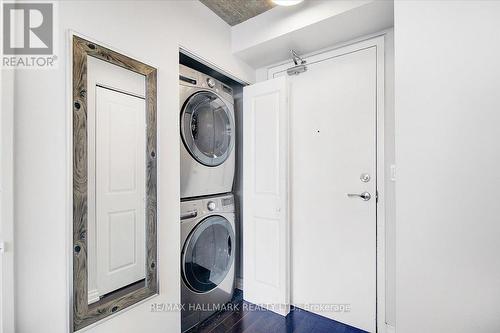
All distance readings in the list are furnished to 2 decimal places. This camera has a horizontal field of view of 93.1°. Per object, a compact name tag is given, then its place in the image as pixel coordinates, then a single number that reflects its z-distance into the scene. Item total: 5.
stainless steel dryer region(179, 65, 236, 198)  1.72
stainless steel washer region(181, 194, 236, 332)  1.72
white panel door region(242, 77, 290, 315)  1.97
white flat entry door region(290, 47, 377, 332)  1.78
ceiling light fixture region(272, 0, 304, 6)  1.52
